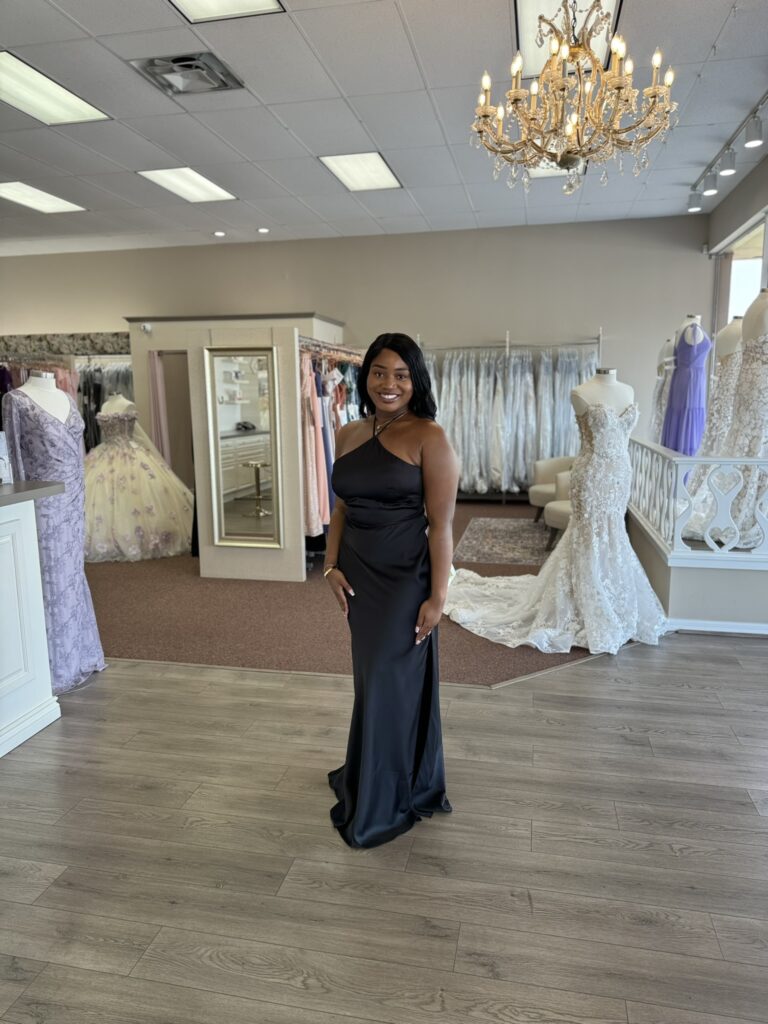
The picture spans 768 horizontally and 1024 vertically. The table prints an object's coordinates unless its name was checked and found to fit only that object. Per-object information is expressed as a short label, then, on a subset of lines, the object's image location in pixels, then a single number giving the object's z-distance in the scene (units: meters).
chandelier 3.15
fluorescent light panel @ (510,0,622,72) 3.45
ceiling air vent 3.87
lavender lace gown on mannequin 3.28
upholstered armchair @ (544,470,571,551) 5.65
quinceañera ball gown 6.06
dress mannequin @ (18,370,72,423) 3.33
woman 2.00
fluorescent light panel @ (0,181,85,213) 6.22
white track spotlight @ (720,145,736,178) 5.12
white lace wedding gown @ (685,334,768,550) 4.01
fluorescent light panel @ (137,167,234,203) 5.88
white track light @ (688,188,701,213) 6.26
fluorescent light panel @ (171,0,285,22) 3.34
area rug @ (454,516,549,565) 5.83
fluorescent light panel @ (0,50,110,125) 3.97
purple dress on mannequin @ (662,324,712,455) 5.55
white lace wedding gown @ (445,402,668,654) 3.79
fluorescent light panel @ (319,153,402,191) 5.56
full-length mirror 5.04
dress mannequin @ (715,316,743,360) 4.61
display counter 2.80
